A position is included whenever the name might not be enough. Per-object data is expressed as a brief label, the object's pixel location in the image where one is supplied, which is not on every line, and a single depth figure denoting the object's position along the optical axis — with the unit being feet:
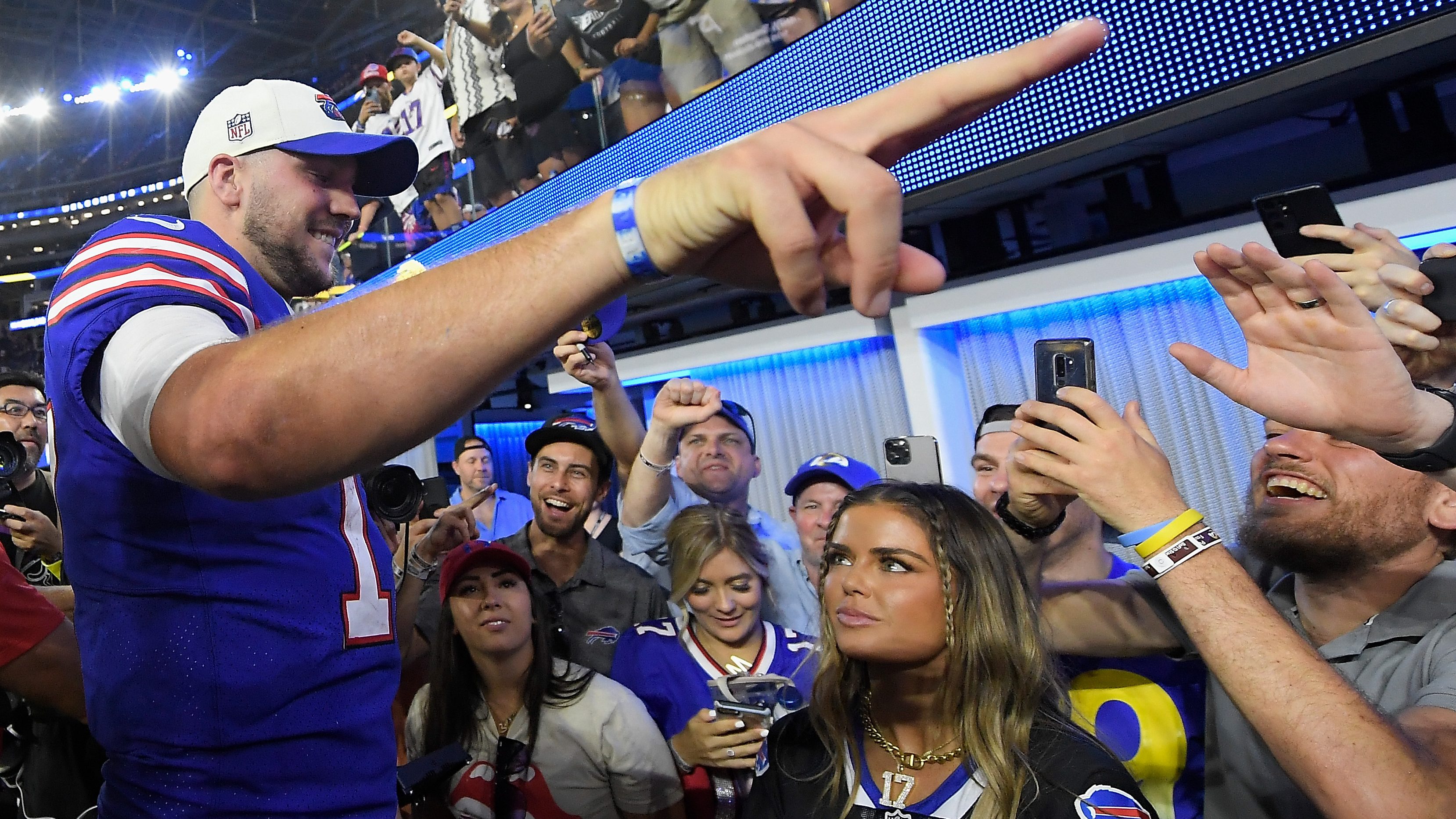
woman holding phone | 8.72
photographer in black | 9.06
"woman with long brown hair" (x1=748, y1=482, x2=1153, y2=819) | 5.15
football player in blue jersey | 1.91
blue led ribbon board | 10.39
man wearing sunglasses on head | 9.81
